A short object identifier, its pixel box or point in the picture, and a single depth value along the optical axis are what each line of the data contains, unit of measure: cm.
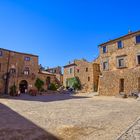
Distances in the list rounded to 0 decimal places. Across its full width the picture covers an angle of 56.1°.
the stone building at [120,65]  1971
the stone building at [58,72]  4293
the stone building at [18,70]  2606
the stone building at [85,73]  3005
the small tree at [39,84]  2958
